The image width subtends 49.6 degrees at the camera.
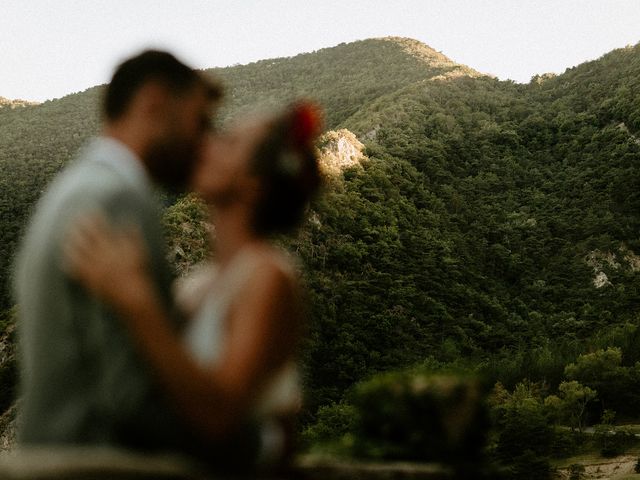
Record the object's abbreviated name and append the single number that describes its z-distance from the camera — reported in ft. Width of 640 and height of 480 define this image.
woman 5.36
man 5.68
